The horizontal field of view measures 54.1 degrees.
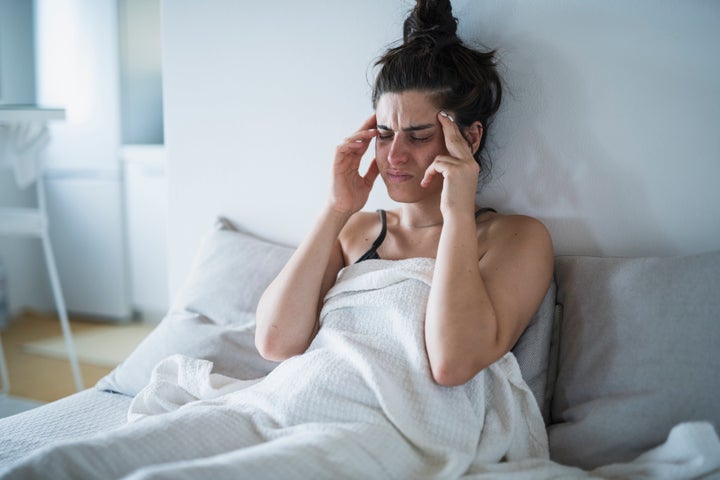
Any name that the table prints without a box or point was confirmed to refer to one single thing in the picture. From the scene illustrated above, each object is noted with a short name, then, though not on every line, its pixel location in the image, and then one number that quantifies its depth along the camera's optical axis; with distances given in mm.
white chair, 2598
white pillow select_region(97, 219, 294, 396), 1726
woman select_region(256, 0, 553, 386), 1342
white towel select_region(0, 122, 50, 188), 2645
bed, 1272
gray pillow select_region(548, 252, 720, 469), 1310
